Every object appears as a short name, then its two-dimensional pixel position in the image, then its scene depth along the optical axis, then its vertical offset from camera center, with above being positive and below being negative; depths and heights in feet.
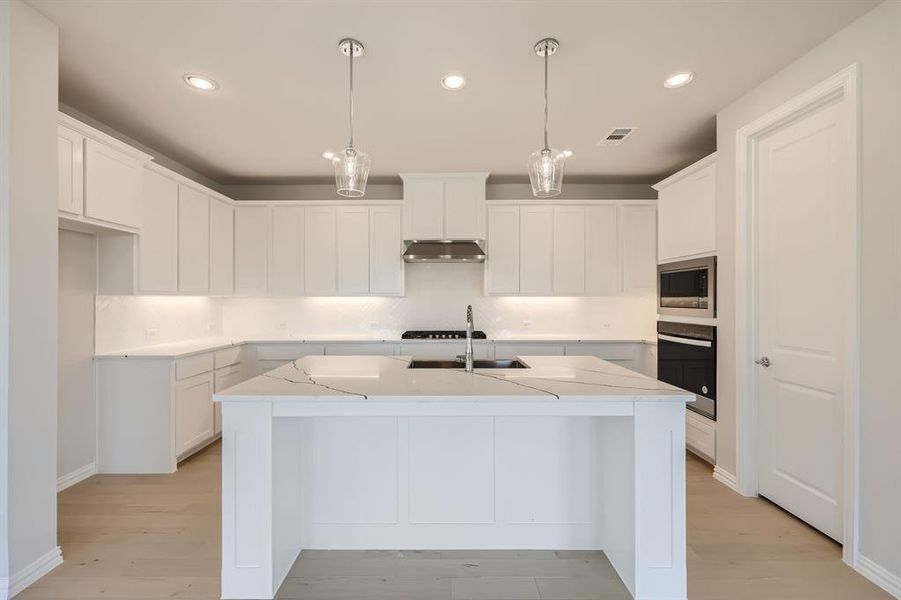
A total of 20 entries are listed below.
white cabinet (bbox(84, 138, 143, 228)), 9.00 +2.59
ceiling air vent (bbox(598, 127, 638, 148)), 11.27 +4.46
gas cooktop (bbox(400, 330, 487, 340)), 15.03 -1.26
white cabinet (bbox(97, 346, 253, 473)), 10.52 -2.81
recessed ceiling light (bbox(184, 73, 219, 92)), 8.54 +4.45
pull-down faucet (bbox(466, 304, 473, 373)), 7.87 -0.89
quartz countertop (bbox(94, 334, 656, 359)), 10.70 -1.35
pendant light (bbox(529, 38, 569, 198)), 7.07 +2.19
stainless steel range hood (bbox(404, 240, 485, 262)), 14.35 +1.61
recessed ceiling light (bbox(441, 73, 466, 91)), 8.51 +4.42
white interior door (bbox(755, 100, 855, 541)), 7.35 -0.19
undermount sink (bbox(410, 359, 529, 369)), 9.25 -1.41
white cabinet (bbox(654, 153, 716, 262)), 10.47 +2.32
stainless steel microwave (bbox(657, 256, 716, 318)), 10.27 +0.30
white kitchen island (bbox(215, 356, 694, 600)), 6.50 -2.88
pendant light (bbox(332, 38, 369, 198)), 7.04 +2.18
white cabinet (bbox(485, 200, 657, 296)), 15.16 +1.90
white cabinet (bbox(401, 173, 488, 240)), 14.84 +3.22
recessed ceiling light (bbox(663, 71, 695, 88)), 8.52 +4.46
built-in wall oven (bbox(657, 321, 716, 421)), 10.26 -1.58
